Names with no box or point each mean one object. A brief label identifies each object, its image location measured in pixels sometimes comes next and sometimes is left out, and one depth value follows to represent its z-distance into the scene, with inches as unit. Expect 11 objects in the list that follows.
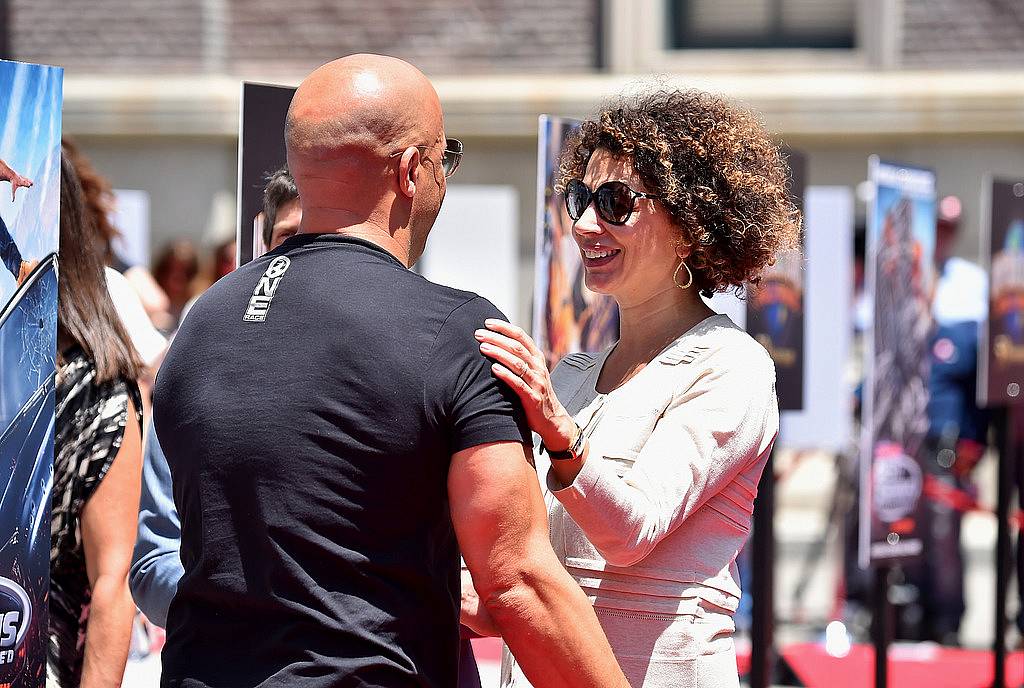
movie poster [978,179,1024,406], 438.6
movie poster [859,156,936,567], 379.9
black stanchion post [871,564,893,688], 380.5
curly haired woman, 181.6
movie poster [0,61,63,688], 169.6
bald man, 149.5
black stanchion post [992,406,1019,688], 428.1
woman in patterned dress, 200.1
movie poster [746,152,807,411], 363.9
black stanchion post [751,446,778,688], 345.1
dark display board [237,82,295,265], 249.9
